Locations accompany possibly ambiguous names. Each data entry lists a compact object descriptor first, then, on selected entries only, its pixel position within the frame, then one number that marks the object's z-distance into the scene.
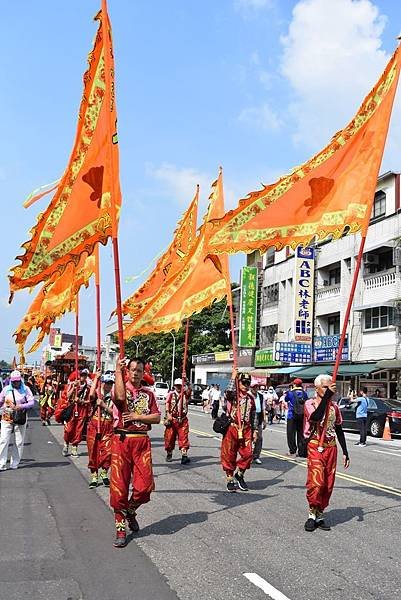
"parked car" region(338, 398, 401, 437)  23.12
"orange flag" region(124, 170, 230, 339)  12.23
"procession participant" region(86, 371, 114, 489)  9.75
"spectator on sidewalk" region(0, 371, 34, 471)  11.65
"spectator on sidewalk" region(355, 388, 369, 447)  19.52
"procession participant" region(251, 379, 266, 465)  13.52
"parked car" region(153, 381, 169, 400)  51.25
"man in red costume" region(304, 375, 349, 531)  7.00
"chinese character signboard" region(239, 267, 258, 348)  48.47
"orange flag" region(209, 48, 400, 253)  8.19
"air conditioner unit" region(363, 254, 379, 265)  35.53
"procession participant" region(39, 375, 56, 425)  23.27
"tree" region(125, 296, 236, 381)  66.19
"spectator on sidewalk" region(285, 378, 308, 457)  15.13
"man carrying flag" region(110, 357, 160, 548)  6.45
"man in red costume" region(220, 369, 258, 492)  9.90
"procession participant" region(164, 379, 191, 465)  13.26
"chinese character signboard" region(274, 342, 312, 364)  39.97
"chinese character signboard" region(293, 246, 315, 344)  40.50
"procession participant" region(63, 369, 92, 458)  13.20
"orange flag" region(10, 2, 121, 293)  7.59
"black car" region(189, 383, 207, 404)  55.81
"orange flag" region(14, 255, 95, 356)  11.71
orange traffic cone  22.62
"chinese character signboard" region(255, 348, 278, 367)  44.59
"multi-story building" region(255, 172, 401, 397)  32.44
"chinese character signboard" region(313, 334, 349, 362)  36.59
